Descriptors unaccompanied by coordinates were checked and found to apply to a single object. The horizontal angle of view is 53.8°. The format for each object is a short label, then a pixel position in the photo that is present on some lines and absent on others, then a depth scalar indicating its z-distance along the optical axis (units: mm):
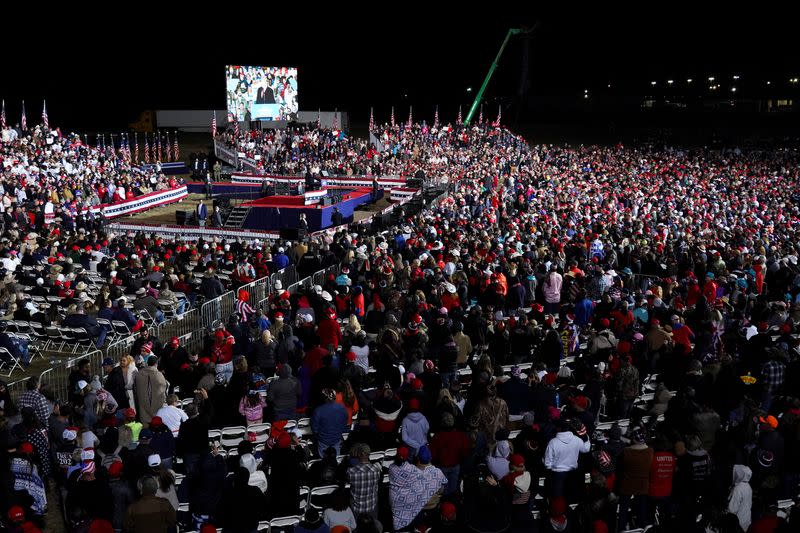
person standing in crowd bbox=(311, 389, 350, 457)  8891
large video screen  50812
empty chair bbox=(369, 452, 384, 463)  8898
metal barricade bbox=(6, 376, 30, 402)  12277
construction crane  71562
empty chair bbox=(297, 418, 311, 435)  9923
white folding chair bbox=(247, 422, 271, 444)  9359
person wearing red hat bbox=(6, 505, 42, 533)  6846
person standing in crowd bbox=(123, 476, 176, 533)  7027
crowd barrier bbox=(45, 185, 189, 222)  33000
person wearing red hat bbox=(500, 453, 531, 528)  7523
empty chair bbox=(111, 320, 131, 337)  14109
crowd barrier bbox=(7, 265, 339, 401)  12891
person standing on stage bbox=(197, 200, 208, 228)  31312
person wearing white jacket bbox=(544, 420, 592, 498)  8156
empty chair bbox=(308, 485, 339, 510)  8250
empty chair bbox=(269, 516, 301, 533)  7570
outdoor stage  29953
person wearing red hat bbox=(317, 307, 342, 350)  12227
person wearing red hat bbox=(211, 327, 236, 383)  10898
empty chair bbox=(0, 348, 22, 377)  13197
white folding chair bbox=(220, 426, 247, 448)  9344
